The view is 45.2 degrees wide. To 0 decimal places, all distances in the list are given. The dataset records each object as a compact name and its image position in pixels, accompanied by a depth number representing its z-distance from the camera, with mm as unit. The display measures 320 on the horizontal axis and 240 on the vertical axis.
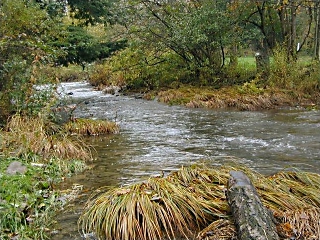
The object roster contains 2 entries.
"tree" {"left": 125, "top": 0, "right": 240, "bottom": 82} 16812
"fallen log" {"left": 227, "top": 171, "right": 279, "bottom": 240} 3404
